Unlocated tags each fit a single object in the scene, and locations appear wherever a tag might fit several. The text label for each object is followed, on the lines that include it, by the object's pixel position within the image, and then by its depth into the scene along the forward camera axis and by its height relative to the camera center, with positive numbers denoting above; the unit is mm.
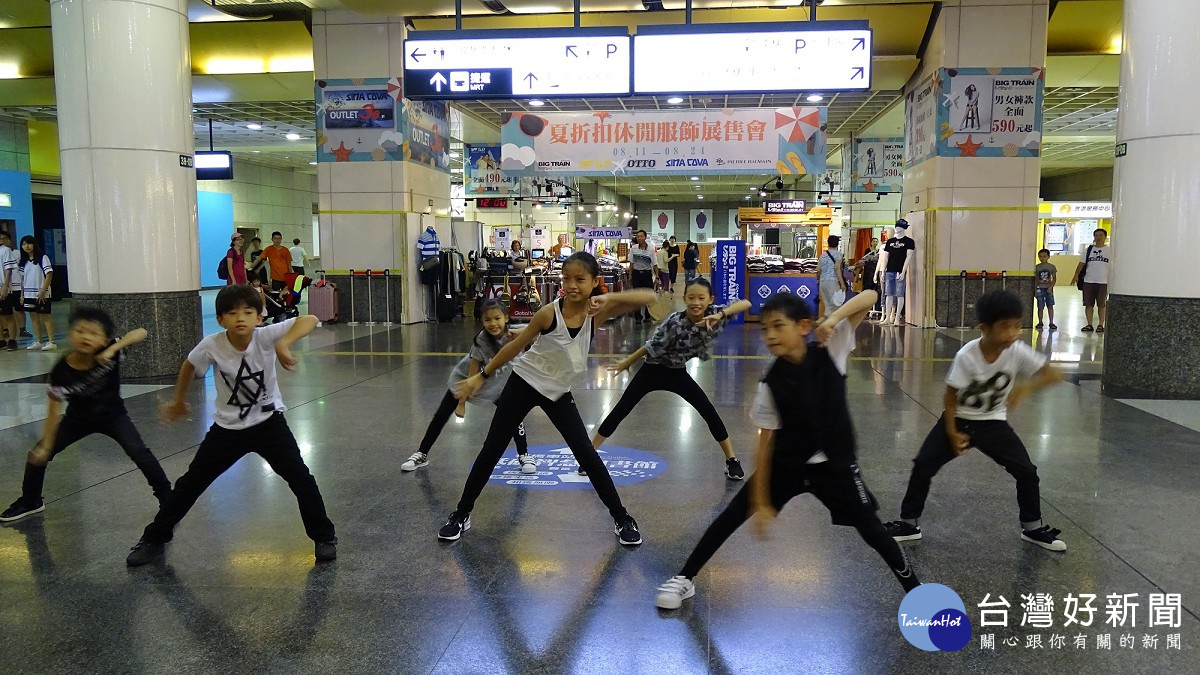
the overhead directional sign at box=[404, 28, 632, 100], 9805 +2357
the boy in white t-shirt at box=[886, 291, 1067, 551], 3834 -730
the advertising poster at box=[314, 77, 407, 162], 15586 +2641
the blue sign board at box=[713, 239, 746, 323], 16391 -225
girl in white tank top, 4164 -636
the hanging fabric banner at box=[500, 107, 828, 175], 14188 +2052
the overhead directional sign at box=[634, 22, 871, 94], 9523 +2349
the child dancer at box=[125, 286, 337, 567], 3855 -727
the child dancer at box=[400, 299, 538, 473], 5188 -744
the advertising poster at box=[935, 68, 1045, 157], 14375 +2543
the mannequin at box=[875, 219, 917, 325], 15992 -222
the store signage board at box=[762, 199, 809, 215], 28922 +1781
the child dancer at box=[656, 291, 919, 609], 3094 -684
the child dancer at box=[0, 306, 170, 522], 4328 -743
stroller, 14398 -740
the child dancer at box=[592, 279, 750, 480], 5148 -632
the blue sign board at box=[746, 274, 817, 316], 16531 -593
